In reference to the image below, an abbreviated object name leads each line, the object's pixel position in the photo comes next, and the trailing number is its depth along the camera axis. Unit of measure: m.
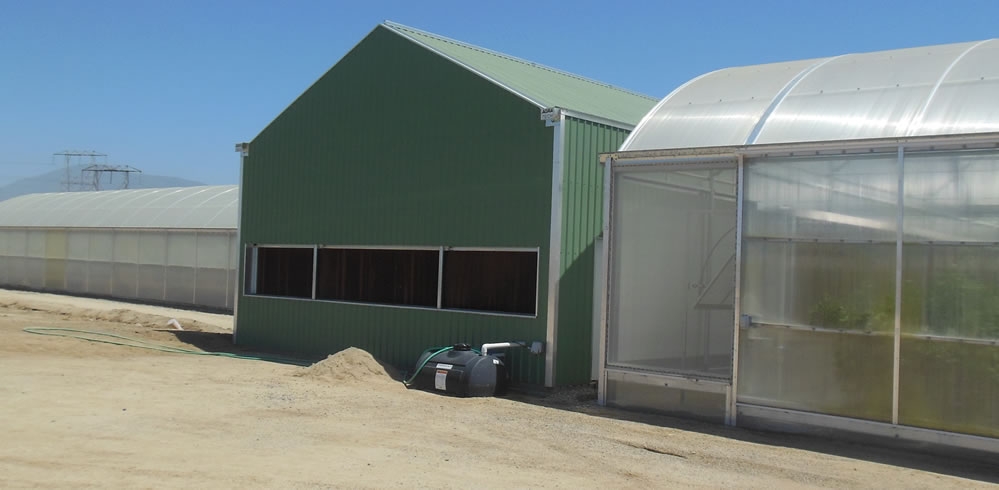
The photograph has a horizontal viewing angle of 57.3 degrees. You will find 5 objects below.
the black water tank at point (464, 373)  12.52
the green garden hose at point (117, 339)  16.55
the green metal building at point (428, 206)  13.53
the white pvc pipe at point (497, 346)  12.98
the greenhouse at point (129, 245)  28.19
